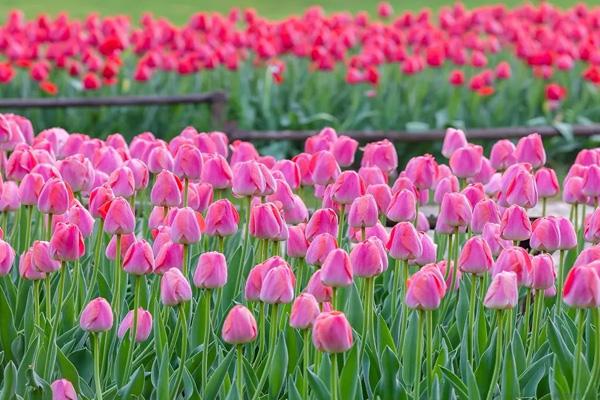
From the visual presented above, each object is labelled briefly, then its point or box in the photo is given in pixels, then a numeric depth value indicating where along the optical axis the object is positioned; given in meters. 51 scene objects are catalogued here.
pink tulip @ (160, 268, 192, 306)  5.68
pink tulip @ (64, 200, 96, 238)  6.32
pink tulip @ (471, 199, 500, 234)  6.55
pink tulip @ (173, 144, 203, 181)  7.13
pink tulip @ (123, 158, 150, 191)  7.21
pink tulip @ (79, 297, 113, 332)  5.54
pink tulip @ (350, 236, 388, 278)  5.56
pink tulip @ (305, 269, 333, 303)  5.76
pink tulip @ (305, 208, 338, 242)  6.28
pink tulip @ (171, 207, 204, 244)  5.98
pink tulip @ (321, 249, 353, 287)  5.37
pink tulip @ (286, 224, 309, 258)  6.23
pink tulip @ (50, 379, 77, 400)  5.41
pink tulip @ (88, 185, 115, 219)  6.53
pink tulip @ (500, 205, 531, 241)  6.12
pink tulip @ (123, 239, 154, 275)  5.76
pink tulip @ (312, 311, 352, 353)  4.85
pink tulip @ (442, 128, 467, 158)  7.97
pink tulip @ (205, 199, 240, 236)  6.12
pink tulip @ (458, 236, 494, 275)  5.81
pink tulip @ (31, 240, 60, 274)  5.93
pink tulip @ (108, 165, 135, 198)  6.74
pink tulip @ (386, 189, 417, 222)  6.48
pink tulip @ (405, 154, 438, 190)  7.33
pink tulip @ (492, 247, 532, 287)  5.72
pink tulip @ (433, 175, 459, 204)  7.25
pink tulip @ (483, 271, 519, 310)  5.43
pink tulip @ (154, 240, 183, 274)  5.98
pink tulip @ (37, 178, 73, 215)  6.36
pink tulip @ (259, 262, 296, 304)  5.36
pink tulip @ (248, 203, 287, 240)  6.01
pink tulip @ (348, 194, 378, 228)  6.34
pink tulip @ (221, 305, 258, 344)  5.19
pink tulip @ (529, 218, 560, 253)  5.96
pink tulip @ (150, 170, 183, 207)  6.66
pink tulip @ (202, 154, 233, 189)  6.92
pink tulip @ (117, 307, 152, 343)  6.02
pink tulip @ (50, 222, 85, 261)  5.79
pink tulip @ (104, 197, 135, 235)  5.99
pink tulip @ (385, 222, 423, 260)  5.91
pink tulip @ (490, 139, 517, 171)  8.07
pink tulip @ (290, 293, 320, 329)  5.18
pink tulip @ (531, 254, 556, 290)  5.72
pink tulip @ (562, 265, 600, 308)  5.03
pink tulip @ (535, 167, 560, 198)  7.05
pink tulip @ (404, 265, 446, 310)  5.33
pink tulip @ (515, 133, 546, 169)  7.64
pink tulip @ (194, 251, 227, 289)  5.59
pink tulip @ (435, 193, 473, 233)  6.40
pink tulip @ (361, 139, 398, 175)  7.76
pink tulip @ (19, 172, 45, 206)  6.70
